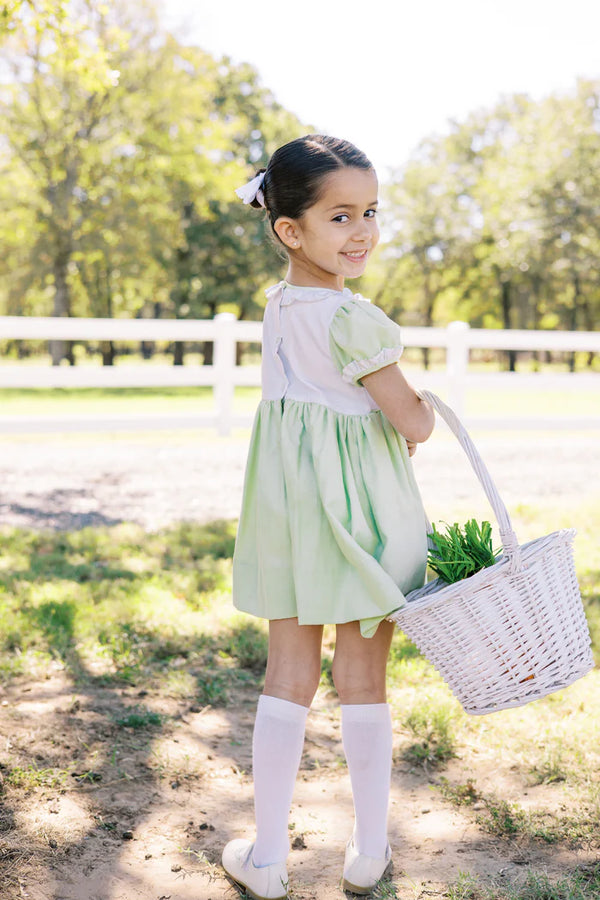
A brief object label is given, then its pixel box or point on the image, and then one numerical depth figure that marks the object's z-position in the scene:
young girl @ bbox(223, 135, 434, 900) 1.95
